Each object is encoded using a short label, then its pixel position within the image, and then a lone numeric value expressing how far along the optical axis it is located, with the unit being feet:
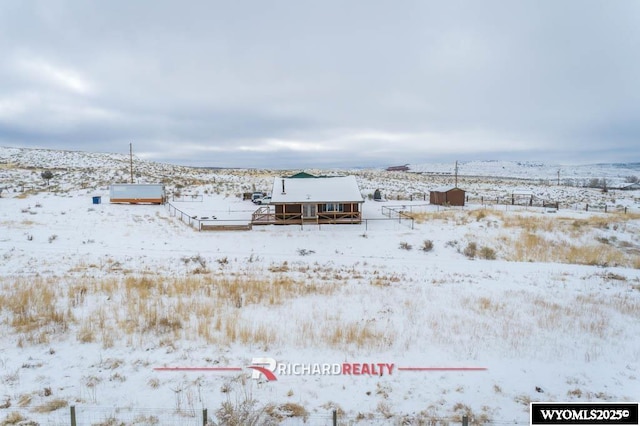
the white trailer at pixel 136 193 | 121.80
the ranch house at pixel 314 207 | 99.76
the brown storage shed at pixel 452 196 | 138.72
